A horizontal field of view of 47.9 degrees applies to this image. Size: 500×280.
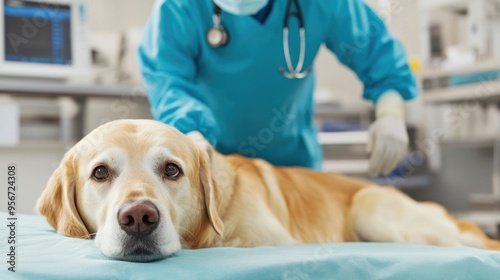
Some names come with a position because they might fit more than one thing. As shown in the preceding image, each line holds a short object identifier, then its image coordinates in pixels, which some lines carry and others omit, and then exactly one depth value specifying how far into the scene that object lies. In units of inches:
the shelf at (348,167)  136.5
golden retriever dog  33.7
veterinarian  55.1
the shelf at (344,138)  137.4
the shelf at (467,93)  117.0
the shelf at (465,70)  118.0
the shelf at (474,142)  137.0
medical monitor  98.9
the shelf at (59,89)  98.9
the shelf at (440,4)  135.4
